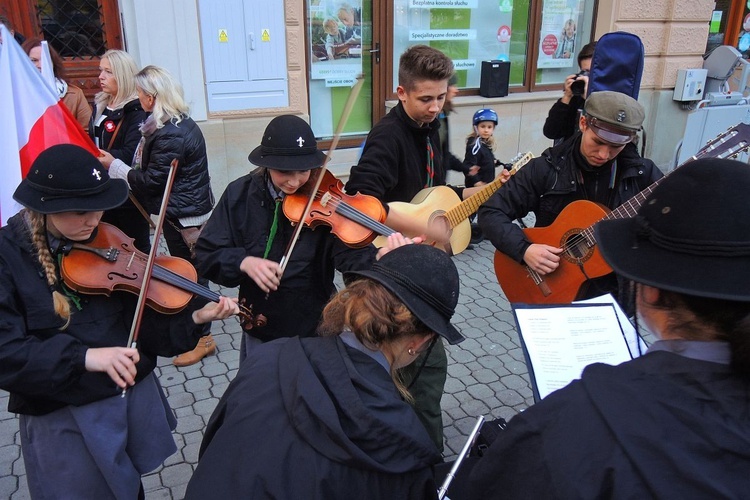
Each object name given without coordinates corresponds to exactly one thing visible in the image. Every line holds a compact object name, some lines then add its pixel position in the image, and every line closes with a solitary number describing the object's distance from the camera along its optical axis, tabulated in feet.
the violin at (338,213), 8.07
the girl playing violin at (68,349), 6.01
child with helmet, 18.40
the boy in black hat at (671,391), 3.34
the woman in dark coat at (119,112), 13.66
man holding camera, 15.25
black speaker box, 26.03
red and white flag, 9.62
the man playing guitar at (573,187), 8.61
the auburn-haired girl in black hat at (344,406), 4.23
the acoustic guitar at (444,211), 10.26
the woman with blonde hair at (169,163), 12.59
